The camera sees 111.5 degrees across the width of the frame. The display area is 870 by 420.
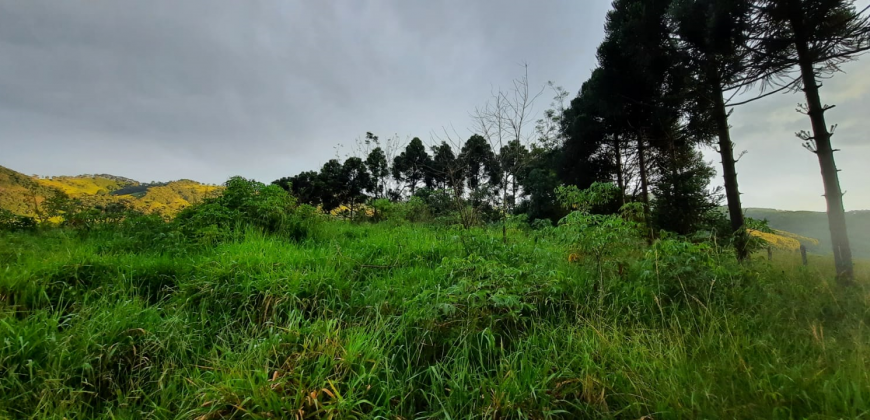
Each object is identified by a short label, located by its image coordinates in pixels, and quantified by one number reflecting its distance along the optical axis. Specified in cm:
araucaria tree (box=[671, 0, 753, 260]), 491
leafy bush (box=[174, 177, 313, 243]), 413
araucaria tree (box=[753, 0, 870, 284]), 407
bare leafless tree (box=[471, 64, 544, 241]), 538
